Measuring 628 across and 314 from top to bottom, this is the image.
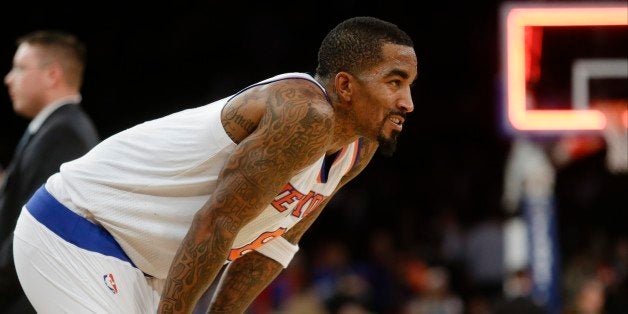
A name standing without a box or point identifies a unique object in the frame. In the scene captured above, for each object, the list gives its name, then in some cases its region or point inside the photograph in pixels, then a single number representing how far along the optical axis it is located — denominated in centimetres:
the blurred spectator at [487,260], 2233
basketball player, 676
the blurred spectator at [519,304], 1667
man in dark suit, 935
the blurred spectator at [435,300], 2023
